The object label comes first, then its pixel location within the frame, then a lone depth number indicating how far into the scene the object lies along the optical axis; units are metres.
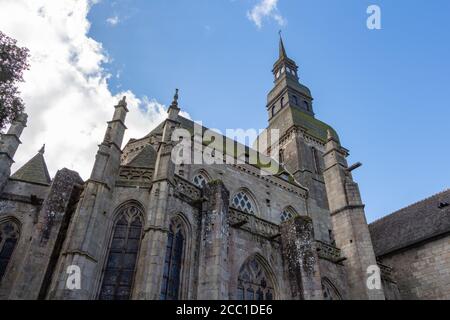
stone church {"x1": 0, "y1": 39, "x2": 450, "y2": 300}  10.08
